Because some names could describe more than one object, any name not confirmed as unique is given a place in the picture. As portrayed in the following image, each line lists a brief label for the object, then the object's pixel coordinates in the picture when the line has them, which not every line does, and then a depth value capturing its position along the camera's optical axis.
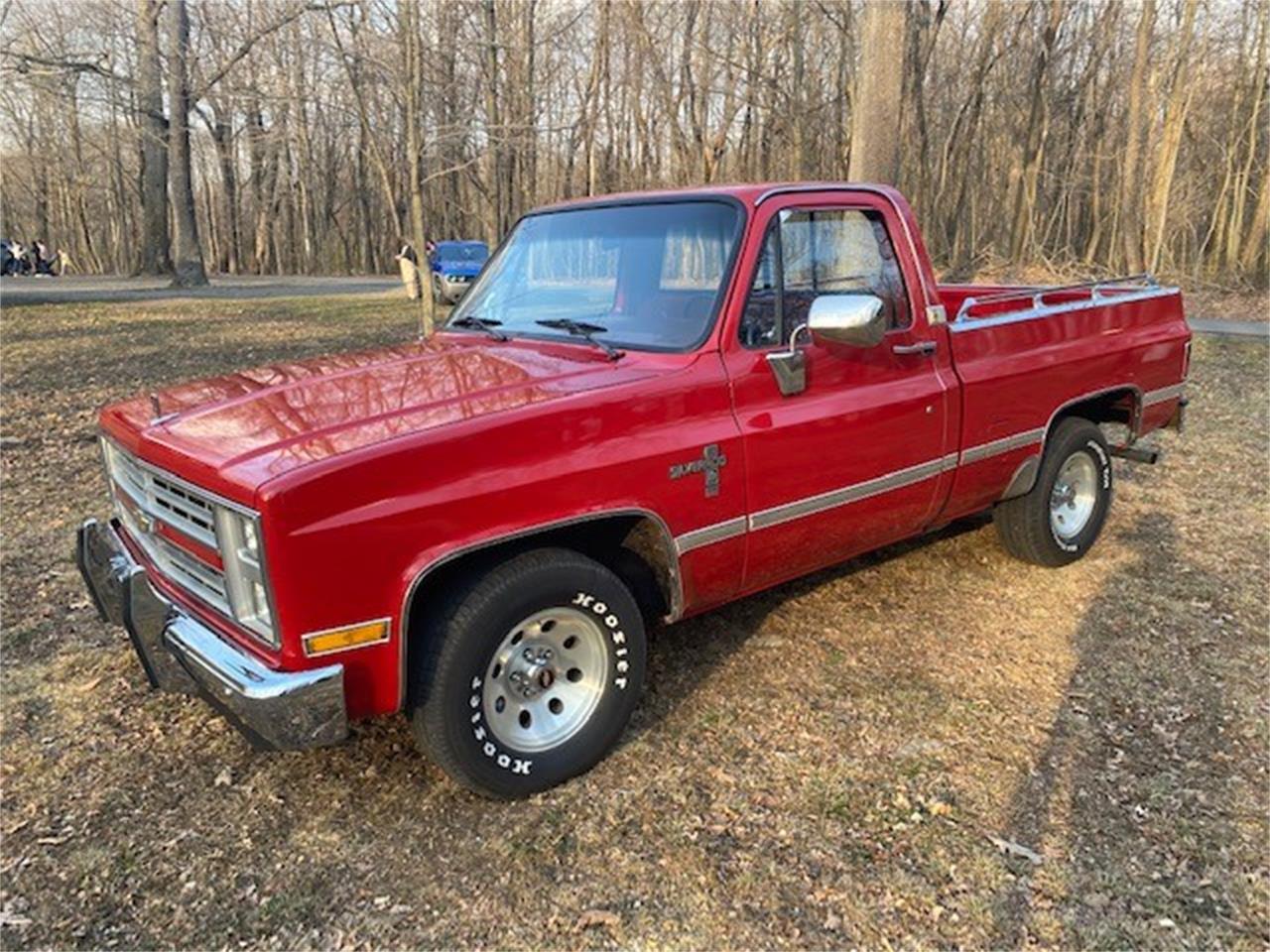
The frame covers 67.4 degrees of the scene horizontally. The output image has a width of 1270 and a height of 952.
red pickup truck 2.72
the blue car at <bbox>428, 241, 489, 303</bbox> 24.79
